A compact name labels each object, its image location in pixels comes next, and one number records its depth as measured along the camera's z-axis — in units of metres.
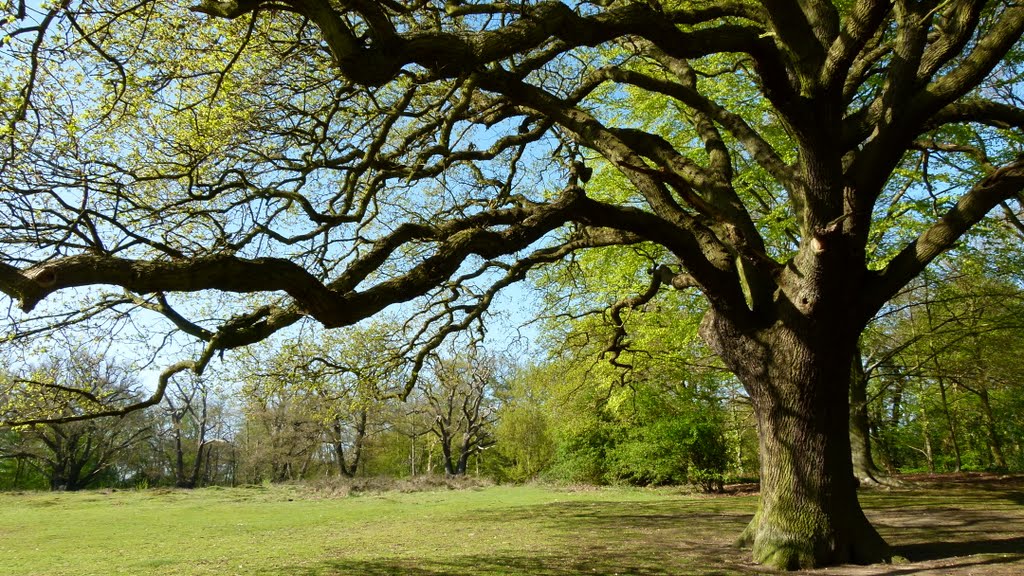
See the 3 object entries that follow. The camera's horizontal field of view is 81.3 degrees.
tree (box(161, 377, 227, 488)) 46.66
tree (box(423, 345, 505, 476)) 40.97
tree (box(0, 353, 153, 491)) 38.78
